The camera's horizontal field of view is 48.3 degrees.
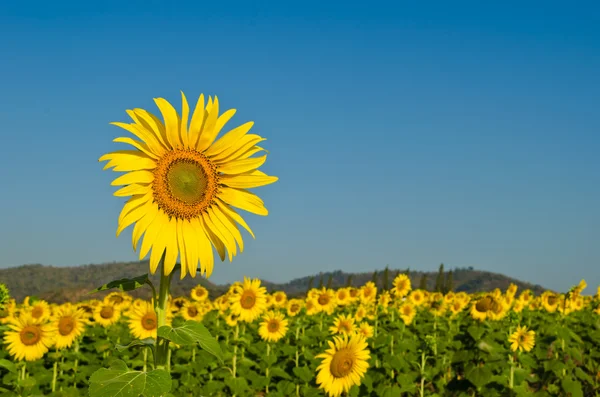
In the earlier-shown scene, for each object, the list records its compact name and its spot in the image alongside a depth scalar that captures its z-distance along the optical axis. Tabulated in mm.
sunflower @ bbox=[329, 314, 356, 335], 12258
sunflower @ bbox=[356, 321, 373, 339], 12741
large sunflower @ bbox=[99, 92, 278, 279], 4023
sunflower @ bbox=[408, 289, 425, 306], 20298
